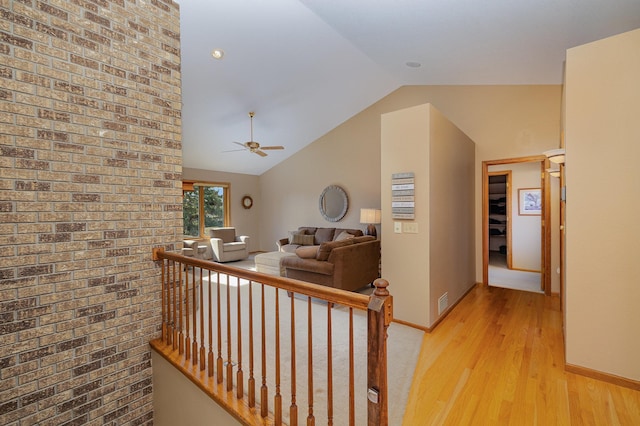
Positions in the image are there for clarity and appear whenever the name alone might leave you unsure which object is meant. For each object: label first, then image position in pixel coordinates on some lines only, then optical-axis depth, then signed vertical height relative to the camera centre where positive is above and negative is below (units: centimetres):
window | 778 +9
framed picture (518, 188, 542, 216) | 607 +13
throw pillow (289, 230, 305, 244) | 741 -59
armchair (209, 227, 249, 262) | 702 -83
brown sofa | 410 -78
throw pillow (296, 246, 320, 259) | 434 -62
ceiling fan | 552 +118
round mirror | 714 +16
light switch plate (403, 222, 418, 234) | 329 -20
